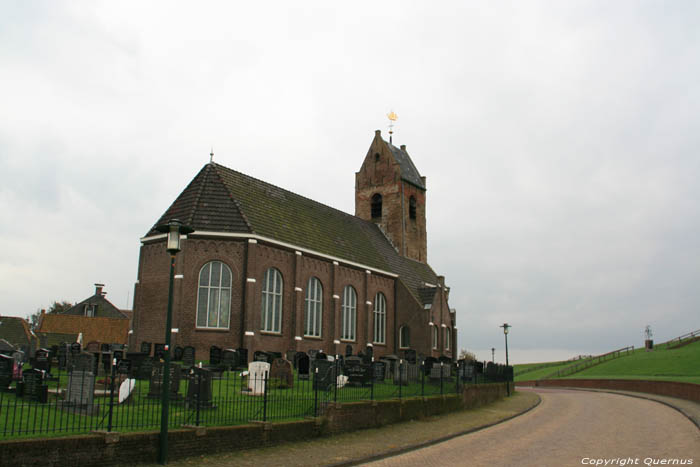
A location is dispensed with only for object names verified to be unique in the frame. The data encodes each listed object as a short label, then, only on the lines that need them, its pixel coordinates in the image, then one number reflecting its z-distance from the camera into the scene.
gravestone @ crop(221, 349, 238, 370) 28.06
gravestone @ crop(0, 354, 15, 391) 16.83
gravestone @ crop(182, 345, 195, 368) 27.91
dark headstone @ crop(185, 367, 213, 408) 15.52
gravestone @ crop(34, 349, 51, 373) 18.77
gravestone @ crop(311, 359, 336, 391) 19.41
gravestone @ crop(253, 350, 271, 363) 27.69
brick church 32.53
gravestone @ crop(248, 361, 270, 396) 18.71
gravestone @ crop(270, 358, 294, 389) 21.19
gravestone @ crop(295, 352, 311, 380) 24.06
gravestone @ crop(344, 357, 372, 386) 21.94
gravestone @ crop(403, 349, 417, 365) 36.02
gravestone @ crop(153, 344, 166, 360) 27.56
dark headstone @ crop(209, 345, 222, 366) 28.52
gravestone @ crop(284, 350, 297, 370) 34.03
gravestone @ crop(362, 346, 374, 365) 28.92
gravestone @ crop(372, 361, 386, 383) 24.88
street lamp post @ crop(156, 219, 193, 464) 12.59
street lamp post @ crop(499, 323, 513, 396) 43.31
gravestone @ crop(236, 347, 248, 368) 28.95
